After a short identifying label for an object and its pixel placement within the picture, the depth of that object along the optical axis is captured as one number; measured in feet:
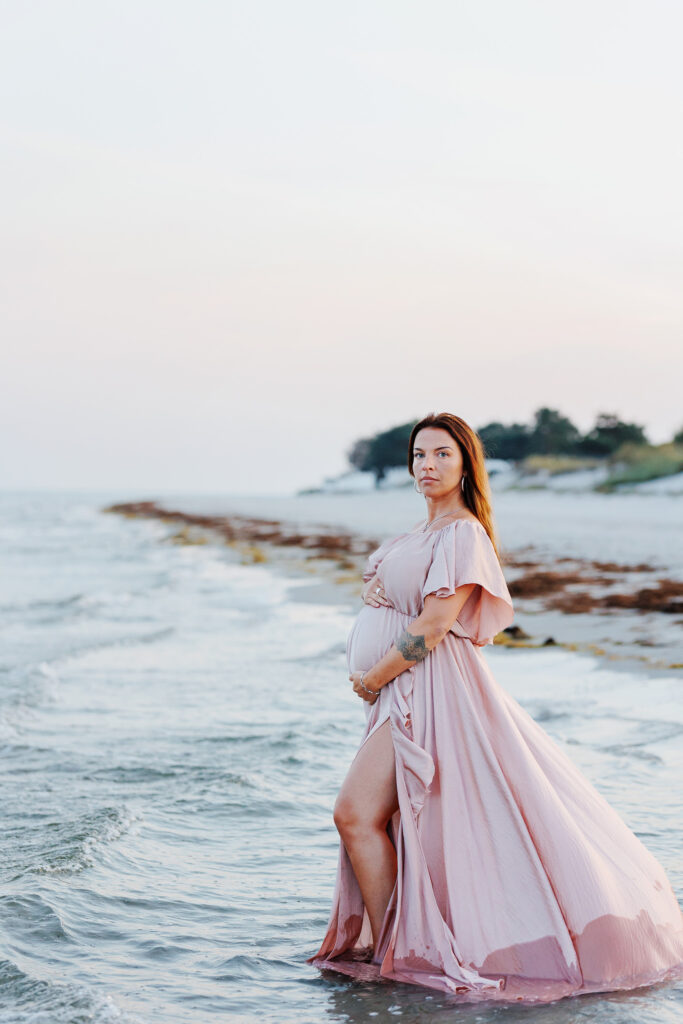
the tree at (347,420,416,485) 302.25
